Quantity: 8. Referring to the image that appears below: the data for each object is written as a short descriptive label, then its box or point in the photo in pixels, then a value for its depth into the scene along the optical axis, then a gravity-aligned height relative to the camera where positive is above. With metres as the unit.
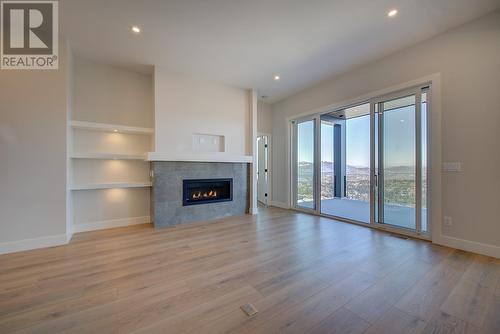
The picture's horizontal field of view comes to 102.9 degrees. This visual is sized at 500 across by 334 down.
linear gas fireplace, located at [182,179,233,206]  4.20 -0.52
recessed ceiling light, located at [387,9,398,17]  2.47 +1.95
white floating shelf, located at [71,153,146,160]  3.40 +0.23
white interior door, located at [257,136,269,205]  6.34 -0.07
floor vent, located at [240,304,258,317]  1.55 -1.13
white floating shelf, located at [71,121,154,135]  3.39 +0.74
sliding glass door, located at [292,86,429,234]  3.22 +0.10
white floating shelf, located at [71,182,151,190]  3.41 -0.30
